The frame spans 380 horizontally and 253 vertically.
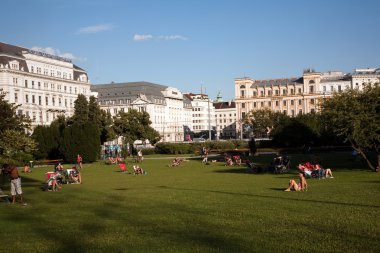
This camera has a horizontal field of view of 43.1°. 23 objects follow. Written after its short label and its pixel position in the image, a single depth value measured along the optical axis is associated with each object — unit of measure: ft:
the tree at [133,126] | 256.32
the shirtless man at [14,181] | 68.33
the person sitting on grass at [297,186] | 71.84
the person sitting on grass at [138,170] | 123.65
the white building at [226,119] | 610.65
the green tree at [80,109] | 252.42
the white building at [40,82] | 290.35
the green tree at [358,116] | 102.01
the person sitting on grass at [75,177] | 101.94
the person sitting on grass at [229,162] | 147.54
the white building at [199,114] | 597.11
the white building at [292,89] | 446.60
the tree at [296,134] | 232.12
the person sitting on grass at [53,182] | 86.30
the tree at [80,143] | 188.75
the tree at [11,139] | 82.69
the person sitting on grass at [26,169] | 147.95
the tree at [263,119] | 363.35
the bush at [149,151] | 257.14
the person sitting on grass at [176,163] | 151.10
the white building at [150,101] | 472.44
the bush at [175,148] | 247.09
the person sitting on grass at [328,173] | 94.02
